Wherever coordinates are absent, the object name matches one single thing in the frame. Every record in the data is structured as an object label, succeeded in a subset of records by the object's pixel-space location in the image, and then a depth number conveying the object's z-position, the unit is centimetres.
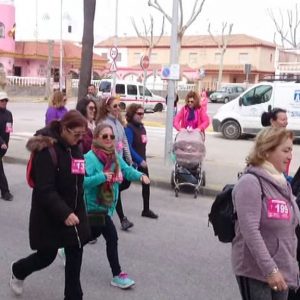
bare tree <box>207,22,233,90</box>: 4631
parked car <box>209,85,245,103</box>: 3294
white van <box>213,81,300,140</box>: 1180
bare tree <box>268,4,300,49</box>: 4813
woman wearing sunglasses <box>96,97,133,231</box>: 444
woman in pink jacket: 645
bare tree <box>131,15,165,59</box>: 4508
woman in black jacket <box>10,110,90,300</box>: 258
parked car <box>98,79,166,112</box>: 2016
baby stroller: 593
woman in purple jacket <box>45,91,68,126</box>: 580
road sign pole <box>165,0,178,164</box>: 747
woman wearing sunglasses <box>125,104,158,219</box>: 478
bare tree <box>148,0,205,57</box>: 2371
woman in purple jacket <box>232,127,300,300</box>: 199
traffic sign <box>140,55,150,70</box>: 1456
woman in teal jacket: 316
